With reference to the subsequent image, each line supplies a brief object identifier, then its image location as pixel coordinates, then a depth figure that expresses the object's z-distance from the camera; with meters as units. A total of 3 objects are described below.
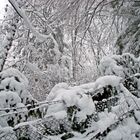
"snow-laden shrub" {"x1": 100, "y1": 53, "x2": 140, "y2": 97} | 3.66
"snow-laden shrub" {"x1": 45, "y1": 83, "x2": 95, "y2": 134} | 2.95
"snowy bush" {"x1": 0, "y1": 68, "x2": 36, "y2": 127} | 3.28
